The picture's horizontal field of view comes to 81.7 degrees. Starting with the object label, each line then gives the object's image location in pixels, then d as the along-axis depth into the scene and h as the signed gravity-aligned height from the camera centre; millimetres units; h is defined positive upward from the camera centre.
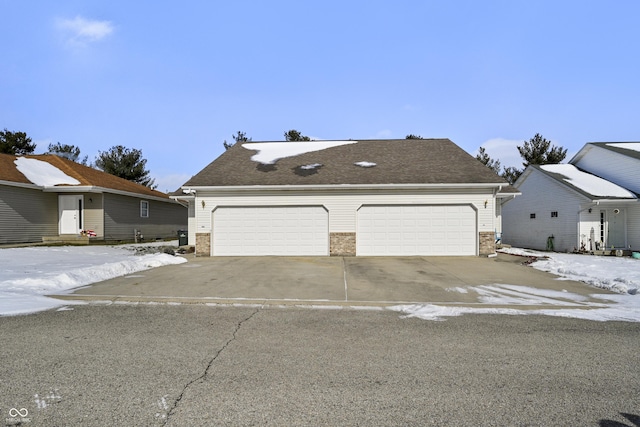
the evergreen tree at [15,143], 35156 +7131
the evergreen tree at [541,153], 37188 +6642
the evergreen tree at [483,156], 41094 +6882
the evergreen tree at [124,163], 40812 +5990
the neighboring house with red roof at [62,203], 18047 +753
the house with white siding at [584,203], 17323 +776
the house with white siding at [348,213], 14898 +180
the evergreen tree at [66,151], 45938 +8326
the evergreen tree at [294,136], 41562 +9190
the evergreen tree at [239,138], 43612 +9380
